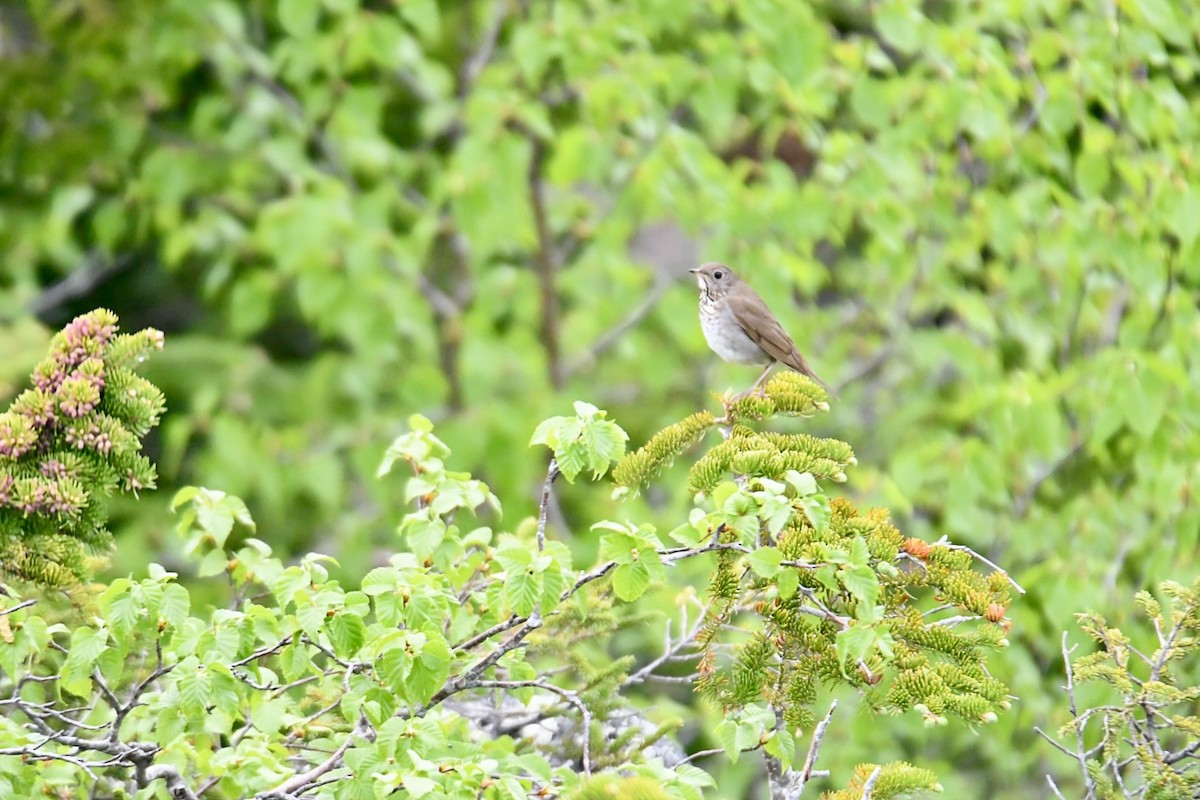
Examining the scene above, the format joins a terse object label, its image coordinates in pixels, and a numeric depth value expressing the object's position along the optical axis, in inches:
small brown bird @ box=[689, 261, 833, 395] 443.8
